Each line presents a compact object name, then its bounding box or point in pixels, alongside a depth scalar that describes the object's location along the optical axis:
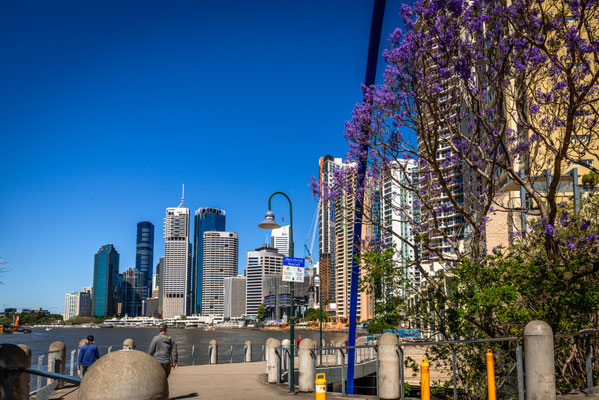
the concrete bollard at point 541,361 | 8.94
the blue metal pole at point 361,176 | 14.91
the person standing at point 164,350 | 12.44
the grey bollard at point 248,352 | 30.38
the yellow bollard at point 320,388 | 7.63
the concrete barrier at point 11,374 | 5.93
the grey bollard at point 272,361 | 18.17
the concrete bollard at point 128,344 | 21.03
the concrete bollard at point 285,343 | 21.48
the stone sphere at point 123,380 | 5.14
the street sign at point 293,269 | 15.82
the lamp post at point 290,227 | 14.91
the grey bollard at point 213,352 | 28.77
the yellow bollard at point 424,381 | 9.96
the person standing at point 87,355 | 15.46
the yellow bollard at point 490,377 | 9.53
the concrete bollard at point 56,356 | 16.72
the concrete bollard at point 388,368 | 12.41
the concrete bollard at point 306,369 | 15.09
